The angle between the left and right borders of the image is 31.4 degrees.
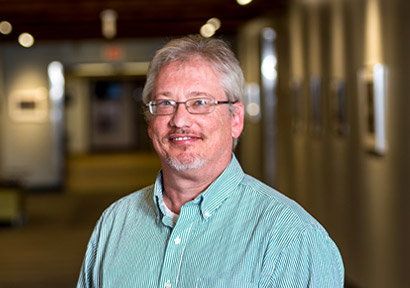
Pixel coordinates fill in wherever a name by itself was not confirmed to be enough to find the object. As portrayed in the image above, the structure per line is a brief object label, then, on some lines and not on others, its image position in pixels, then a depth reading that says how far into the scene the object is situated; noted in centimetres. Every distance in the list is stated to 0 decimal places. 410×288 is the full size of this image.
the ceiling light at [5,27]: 1302
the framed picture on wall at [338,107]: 762
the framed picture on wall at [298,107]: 993
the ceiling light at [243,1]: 1010
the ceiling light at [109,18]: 1177
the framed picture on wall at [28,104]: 1727
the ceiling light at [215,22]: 1333
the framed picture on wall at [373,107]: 614
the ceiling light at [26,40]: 1518
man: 201
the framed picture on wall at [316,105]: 885
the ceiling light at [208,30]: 1426
